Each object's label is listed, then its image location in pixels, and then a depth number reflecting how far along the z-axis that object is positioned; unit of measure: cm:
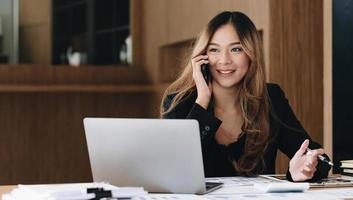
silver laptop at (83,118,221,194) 250
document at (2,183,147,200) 230
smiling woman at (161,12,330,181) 324
